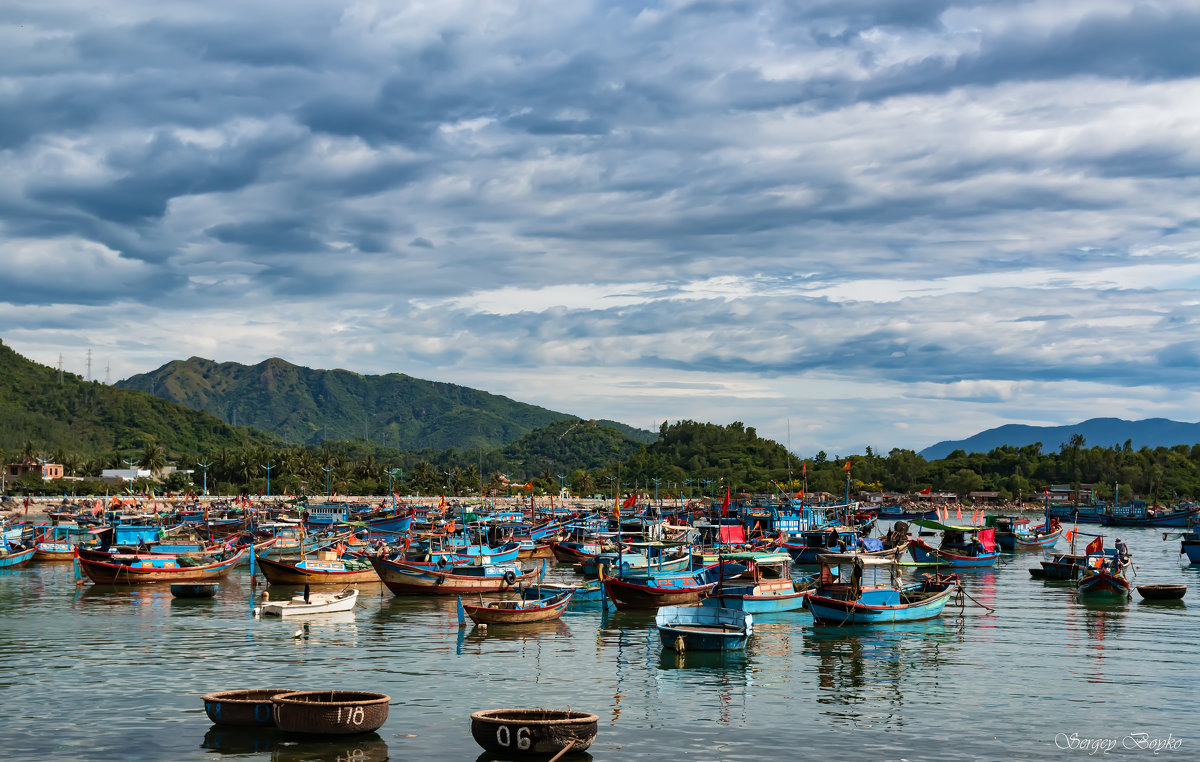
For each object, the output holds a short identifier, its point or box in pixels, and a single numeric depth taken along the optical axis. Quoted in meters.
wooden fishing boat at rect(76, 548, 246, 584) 70.50
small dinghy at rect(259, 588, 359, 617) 54.81
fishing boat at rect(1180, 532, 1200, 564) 98.86
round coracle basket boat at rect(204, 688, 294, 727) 29.42
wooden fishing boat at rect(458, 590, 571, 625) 51.41
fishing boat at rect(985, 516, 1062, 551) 116.75
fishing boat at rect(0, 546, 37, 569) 83.56
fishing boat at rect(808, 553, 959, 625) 50.97
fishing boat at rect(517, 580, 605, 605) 55.62
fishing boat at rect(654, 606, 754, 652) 43.81
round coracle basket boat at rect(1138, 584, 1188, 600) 65.25
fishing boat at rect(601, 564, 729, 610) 58.09
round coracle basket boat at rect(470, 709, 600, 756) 26.72
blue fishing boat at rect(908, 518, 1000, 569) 91.50
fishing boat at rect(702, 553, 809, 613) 56.66
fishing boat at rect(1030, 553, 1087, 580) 78.58
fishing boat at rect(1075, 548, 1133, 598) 67.00
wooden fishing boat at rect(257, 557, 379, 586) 68.25
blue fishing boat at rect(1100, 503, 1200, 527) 180.38
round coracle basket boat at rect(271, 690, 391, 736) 28.00
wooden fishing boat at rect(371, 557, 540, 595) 64.50
